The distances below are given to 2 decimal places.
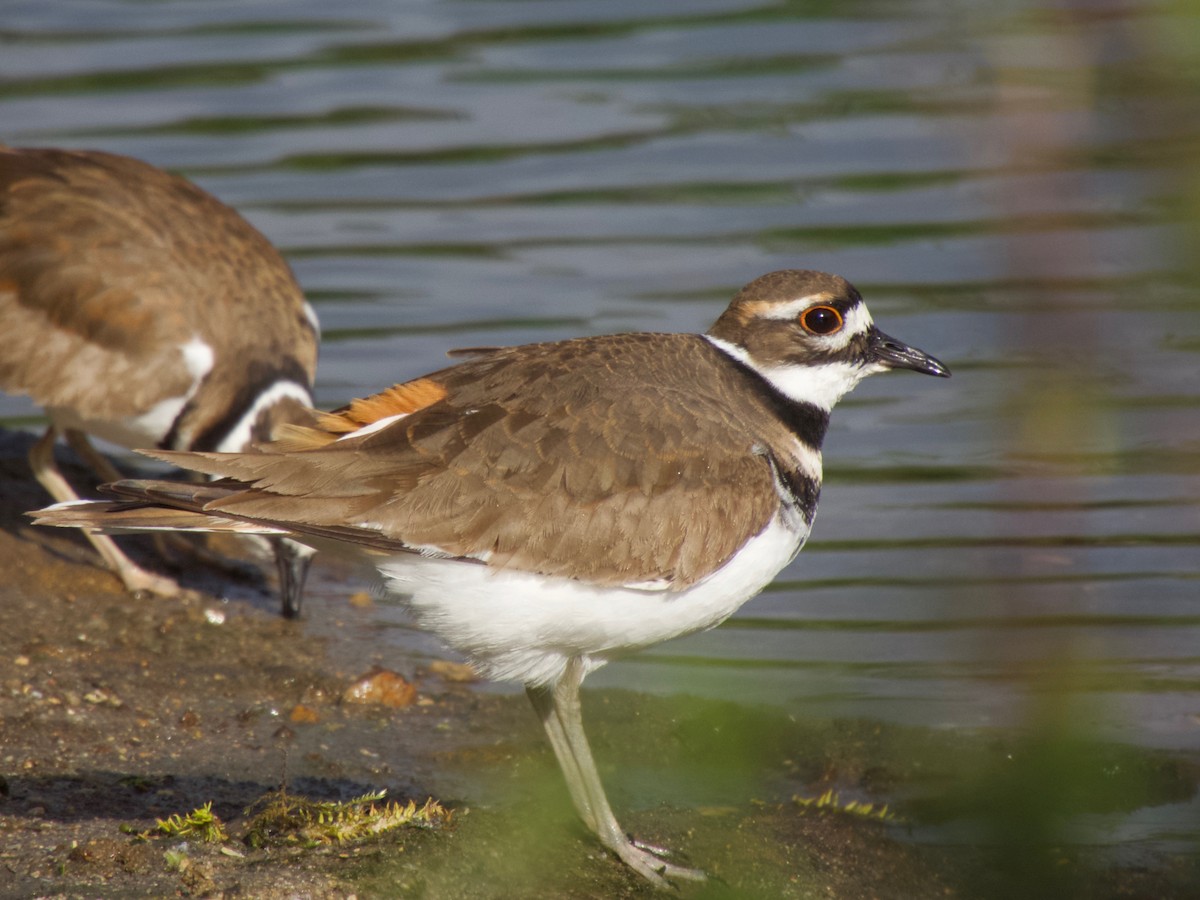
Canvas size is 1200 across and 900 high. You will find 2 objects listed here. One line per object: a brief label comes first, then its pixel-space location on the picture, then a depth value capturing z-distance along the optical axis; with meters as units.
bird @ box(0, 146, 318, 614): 13.93
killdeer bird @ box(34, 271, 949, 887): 8.53
